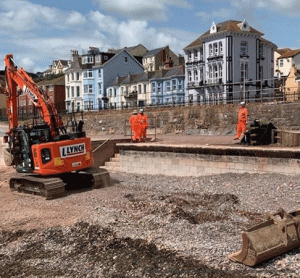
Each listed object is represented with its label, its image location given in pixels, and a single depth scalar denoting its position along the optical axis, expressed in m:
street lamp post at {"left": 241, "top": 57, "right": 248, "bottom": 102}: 45.00
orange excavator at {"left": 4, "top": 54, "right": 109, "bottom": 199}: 12.32
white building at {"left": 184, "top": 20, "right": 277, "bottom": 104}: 44.31
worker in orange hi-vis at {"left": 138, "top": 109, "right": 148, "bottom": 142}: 18.73
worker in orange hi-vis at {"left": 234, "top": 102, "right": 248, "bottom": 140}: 16.56
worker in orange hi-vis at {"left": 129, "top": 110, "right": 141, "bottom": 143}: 18.66
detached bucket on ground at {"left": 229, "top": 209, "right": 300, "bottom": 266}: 6.47
